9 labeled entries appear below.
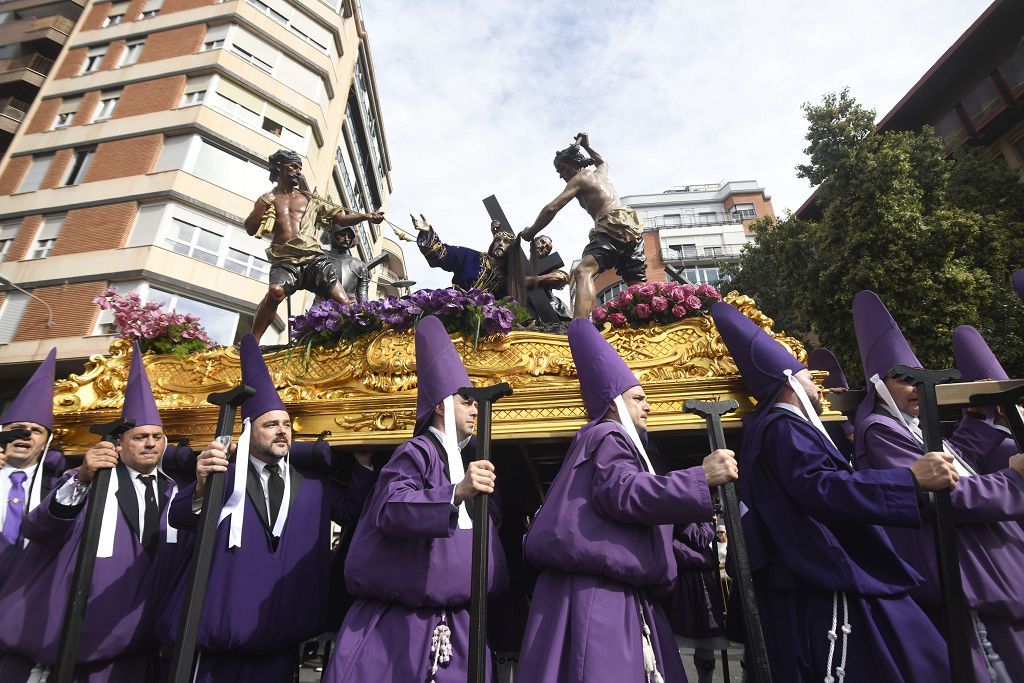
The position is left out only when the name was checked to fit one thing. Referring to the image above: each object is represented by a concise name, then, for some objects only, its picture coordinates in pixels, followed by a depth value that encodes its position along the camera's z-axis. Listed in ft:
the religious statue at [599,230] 17.58
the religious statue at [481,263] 18.72
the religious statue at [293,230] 17.79
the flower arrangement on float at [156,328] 16.48
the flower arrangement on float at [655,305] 13.53
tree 31.19
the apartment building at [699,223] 107.76
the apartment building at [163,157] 47.80
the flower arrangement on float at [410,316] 13.73
